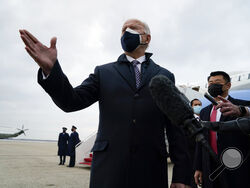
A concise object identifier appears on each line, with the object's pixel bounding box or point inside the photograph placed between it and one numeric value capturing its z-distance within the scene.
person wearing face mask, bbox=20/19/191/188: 1.51
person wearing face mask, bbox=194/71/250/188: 2.65
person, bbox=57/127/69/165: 12.05
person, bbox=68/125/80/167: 11.00
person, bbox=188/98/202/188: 4.43
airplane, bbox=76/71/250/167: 7.39
